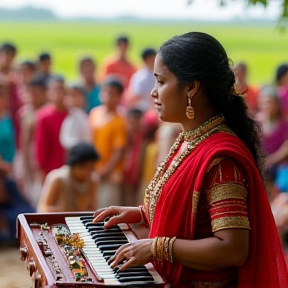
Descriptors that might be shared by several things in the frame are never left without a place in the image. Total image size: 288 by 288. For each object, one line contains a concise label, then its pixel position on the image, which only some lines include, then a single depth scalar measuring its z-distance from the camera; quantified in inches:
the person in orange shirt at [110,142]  498.6
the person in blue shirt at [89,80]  614.2
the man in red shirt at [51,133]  508.7
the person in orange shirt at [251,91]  586.0
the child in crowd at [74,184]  393.3
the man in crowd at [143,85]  626.4
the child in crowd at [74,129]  495.7
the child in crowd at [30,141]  530.2
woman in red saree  181.5
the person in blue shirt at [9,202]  475.6
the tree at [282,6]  273.9
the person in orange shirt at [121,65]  712.4
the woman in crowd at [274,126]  463.7
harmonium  177.9
